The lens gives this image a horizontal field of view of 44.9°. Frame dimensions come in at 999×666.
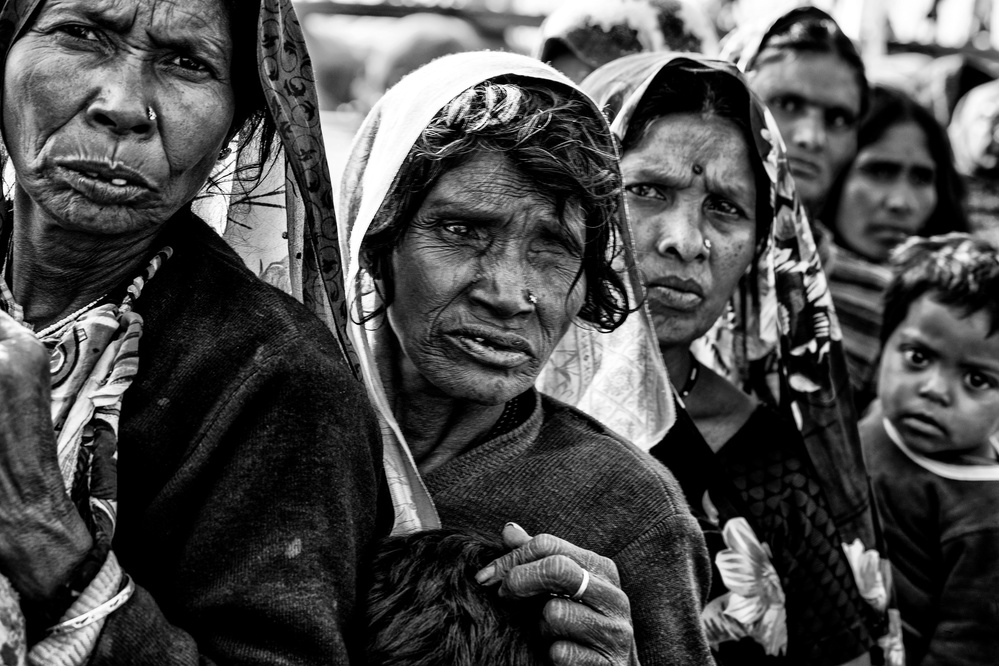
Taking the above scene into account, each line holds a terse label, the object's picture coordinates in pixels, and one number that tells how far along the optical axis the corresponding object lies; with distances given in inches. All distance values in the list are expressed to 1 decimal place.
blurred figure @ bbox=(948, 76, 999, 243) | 252.2
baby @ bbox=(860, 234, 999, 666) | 138.8
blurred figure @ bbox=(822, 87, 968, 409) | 206.1
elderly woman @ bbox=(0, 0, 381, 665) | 62.0
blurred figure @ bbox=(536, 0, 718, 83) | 168.7
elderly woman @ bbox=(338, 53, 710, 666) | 89.7
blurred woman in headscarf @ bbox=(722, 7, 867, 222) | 173.8
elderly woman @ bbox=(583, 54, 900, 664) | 117.8
